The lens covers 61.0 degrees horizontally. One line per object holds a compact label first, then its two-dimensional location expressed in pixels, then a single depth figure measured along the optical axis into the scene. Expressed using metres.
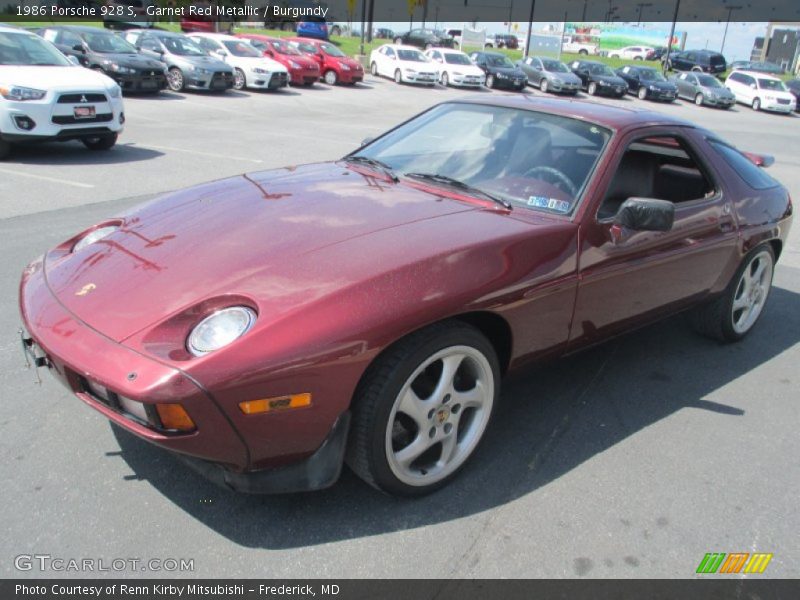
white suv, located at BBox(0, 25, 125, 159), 8.58
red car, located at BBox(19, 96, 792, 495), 2.21
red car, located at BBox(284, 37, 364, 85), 25.20
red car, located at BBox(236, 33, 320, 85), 23.03
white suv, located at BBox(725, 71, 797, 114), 30.25
